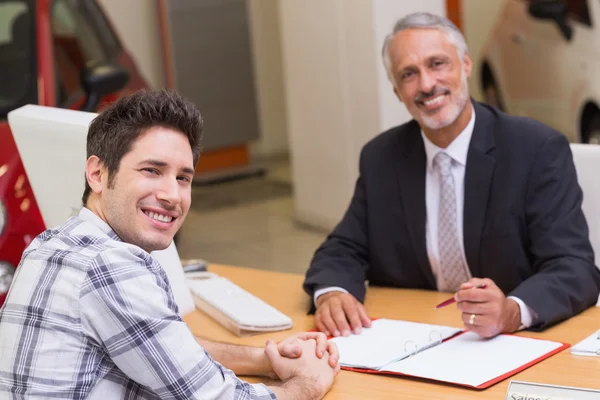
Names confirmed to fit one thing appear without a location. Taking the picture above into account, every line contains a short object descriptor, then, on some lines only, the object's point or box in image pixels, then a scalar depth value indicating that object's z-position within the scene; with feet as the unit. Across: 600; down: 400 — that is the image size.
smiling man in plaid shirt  5.00
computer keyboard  7.72
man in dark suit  8.24
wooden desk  6.01
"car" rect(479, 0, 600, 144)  18.63
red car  14.34
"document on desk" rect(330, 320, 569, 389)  6.16
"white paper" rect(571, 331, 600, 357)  6.40
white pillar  18.12
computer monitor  7.56
